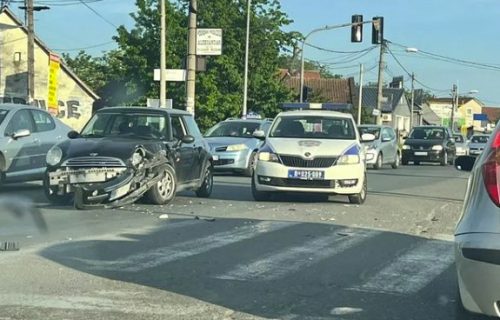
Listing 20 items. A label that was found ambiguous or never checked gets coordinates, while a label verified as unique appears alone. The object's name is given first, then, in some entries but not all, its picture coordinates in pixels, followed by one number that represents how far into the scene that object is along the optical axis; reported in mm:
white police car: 12914
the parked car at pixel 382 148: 26734
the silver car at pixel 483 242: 4145
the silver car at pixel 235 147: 19625
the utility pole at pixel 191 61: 23219
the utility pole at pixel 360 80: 60975
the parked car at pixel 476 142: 41250
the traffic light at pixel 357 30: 31516
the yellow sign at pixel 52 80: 32094
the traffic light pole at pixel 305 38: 36162
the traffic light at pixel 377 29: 32719
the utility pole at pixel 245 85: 40188
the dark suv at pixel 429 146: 32688
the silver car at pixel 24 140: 13578
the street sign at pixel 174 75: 24172
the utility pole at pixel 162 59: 25183
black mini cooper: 11359
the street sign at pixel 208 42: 23984
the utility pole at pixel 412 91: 74375
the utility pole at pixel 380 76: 44844
